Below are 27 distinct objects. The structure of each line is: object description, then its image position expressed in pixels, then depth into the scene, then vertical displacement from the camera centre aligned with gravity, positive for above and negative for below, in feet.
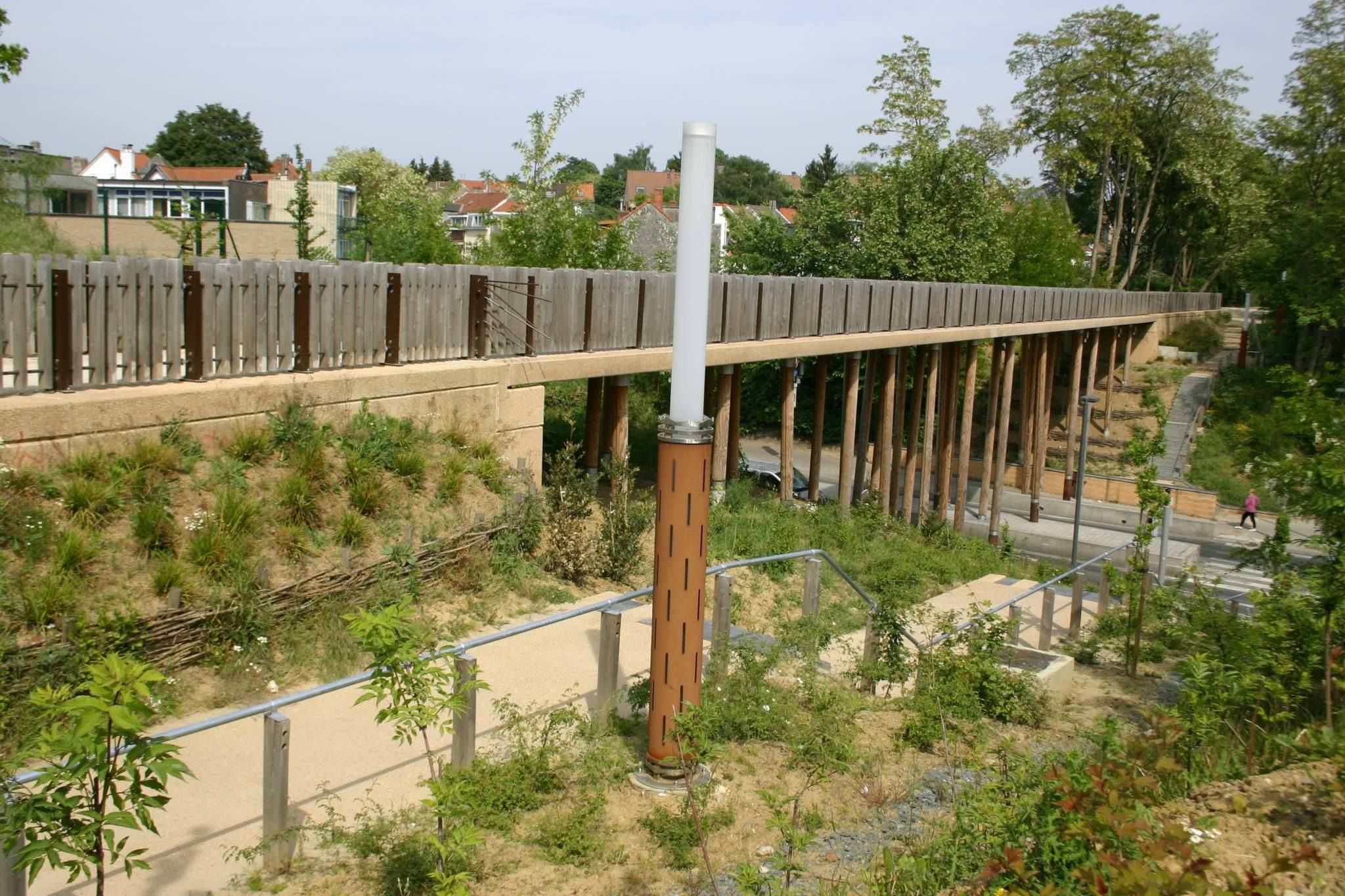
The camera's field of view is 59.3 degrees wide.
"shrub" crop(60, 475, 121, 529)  26.25 -5.76
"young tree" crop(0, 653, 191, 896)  11.77 -5.37
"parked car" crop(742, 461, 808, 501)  84.54 -17.14
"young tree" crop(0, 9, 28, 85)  31.55 +4.78
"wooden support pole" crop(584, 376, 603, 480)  56.24 -7.23
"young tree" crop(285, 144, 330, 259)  66.03 +2.44
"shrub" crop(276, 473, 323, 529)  29.94 -6.27
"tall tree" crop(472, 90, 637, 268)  85.30 +3.05
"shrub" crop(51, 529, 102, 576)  24.75 -6.55
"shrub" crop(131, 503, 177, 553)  26.61 -6.37
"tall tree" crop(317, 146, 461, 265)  101.65 +5.51
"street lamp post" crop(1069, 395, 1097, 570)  83.55 -12.68
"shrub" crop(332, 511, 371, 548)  30.42 -7.06
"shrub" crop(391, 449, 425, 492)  33.99 -5.98
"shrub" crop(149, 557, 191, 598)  25.61 -7.13
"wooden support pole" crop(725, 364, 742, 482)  58.70 -6.97
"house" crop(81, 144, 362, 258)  130.11 +5.90
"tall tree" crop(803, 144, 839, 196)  233.35 +22.72
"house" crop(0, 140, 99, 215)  91.04 +5.03
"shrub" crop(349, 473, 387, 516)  31.78 -6.41
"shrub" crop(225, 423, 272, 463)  30.83 -5.07
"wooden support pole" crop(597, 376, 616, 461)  48.29 -5.35
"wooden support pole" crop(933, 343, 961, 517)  88.17 -9.24
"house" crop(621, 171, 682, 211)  376.48 +28.45
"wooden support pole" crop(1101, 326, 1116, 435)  132.77 -9.12
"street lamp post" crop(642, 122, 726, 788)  19.51 -3.68
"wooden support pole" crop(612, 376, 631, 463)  46.96 -5.86
